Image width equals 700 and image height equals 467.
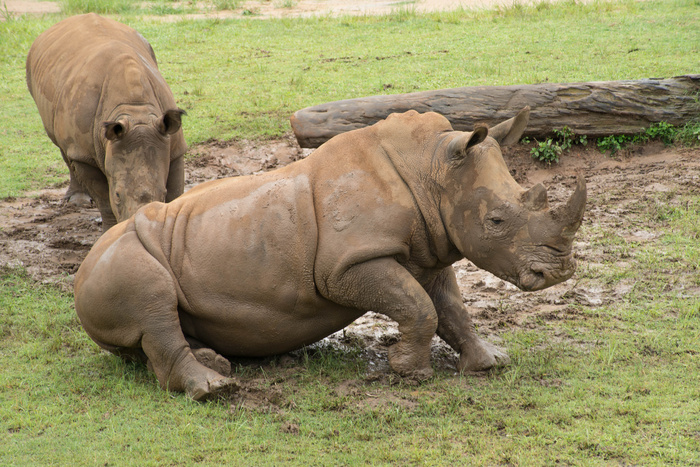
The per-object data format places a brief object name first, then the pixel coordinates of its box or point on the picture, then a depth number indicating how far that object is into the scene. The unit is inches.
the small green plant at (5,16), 1336.4
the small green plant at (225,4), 1533.0
